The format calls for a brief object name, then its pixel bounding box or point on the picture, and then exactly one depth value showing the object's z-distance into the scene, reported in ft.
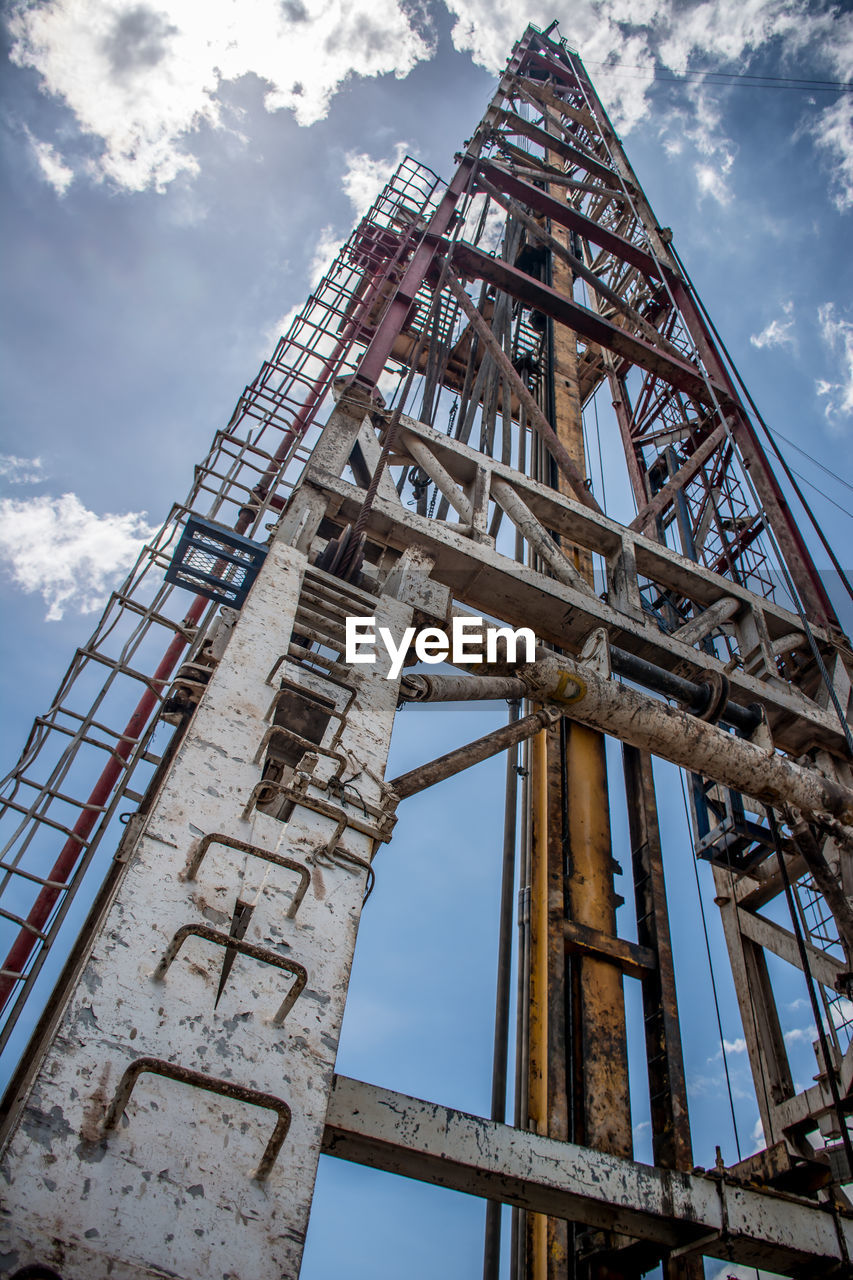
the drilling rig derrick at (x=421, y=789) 5.70
